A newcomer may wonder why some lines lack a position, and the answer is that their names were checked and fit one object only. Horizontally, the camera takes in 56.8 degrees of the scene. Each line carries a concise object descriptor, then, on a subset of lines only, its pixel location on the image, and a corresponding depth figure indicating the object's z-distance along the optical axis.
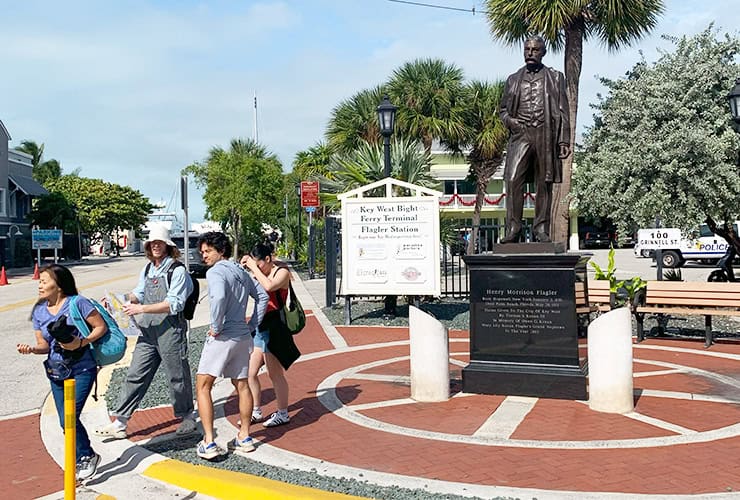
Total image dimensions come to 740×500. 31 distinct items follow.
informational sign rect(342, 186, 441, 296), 11.77
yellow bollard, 3.94
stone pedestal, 6.79
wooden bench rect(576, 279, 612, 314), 10.91
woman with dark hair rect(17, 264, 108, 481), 4.73
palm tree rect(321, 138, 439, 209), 15.03
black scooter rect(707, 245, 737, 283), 16.06
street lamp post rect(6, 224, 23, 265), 43.64
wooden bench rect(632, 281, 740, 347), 9.62
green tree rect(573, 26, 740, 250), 12.69
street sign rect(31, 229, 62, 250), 36.94
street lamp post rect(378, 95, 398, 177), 13.17
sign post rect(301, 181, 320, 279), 24.61
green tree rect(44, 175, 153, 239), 60.88
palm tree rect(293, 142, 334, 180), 39.53
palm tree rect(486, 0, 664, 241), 18.58
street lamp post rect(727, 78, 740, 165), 11.34
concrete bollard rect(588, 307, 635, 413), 6.20
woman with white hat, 5.61
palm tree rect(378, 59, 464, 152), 26.31
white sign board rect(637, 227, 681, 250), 14.72
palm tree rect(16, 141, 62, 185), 67.00
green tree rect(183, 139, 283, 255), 31.72
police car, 27.89
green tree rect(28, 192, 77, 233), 48.56
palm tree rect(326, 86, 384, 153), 26.45
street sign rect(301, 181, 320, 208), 25.08
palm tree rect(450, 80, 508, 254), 27.08
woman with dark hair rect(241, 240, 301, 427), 5.83
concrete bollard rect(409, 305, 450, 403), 6.79
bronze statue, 7.38
